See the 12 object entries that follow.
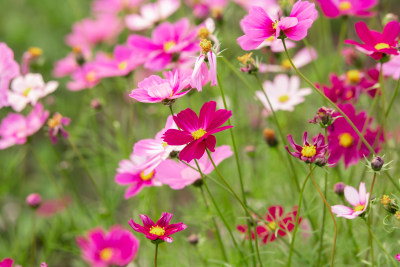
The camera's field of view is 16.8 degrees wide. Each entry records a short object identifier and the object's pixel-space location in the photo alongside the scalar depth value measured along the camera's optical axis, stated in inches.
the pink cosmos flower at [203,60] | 48.3
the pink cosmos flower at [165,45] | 56.3
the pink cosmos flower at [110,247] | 51.6
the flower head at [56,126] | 56.5
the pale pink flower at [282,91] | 58.5
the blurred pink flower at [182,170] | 51.8
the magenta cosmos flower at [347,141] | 53.4
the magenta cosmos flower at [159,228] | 48.4
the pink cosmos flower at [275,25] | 48.9
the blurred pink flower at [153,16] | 64.0
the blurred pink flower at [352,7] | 56.6
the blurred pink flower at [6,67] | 54.5
